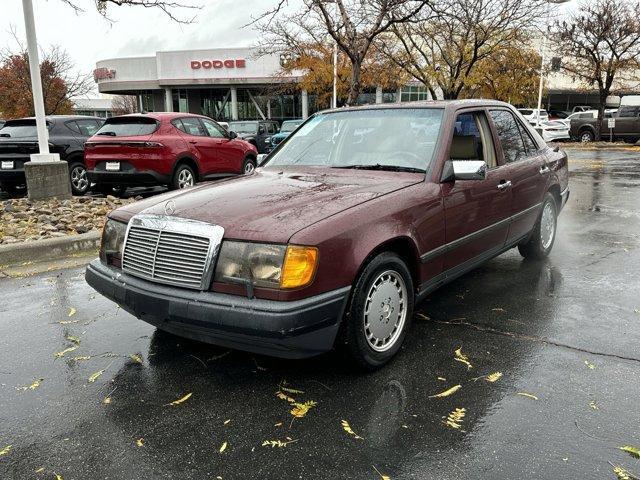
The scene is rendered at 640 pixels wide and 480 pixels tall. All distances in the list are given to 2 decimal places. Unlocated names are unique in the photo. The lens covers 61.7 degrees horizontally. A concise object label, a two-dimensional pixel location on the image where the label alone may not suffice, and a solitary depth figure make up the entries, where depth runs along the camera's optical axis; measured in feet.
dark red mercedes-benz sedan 9.11
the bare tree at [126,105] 213.66
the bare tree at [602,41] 81.51
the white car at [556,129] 98.87
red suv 31.19
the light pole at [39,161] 29.22
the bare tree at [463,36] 66.23
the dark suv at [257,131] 74.49
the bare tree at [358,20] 41.47
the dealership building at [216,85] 154.30
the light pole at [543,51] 72.64
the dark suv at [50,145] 33.58
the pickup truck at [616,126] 82.94
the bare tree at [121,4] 34.86
